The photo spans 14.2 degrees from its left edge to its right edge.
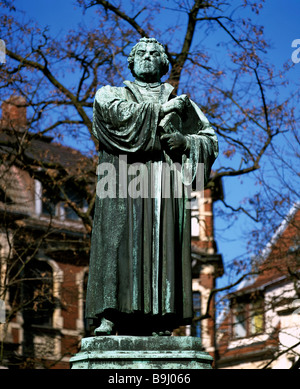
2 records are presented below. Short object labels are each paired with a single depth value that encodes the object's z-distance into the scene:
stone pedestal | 8.54
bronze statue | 9.19
